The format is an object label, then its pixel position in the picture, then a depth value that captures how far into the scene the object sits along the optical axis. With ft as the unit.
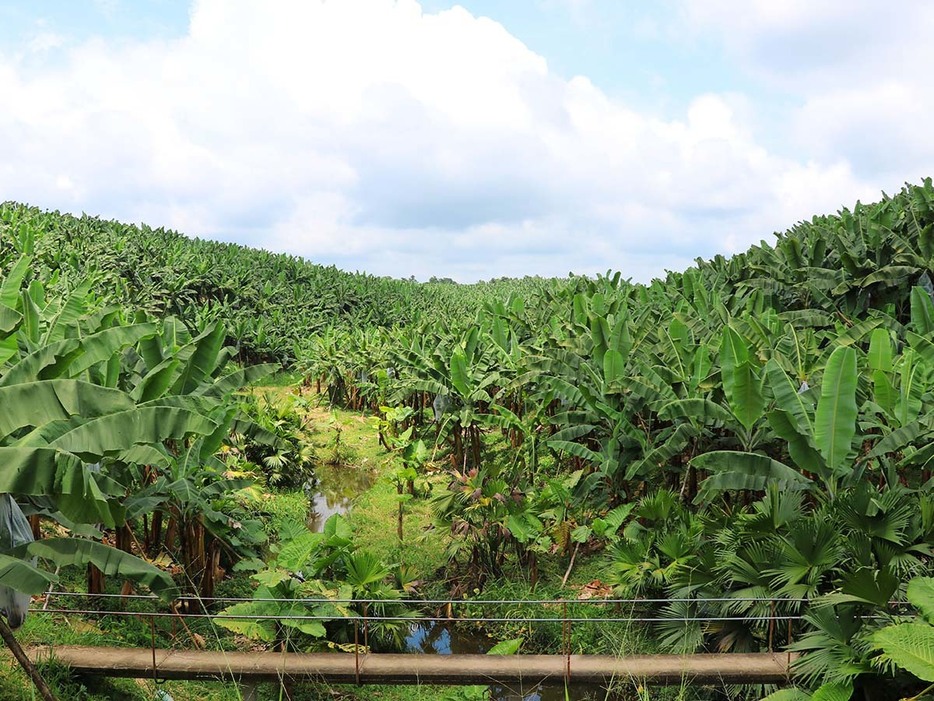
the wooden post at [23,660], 16.62
